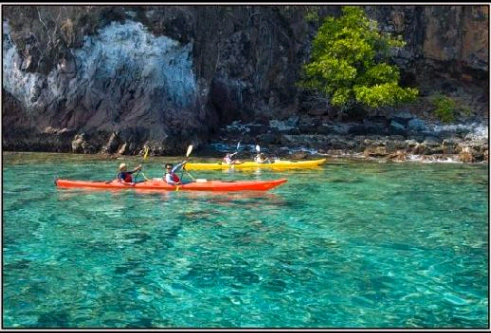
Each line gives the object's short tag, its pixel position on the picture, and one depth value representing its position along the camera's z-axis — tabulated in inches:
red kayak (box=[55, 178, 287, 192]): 641.0
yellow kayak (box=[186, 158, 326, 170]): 866.1
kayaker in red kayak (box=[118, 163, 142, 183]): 652.1
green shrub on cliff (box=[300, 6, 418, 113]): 1262.3
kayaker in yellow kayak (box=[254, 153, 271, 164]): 898.1
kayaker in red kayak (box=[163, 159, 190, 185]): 646.4
